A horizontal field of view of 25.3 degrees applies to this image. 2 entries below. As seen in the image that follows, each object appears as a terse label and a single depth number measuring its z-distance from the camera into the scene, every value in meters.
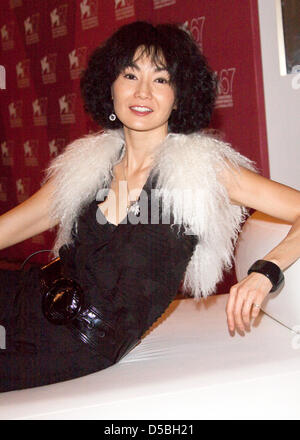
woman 1.91
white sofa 1.66
